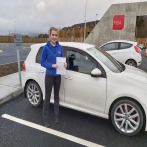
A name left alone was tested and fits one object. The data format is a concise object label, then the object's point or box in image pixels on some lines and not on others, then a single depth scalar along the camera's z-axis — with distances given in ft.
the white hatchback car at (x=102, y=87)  8.93
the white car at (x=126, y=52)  26.30
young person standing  9.37
